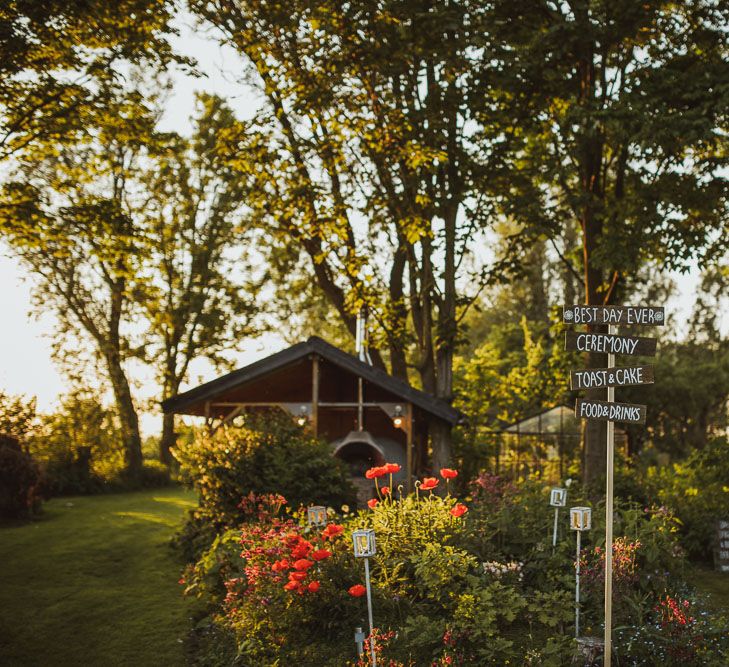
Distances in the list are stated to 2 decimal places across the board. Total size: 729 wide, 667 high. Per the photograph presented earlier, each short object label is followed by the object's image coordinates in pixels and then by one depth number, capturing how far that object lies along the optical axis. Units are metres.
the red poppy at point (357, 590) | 6.50
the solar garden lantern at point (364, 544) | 6.29
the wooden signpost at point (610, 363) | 6.26
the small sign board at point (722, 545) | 12.41
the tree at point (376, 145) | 14.64
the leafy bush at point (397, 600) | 6.63
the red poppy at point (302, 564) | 6.76
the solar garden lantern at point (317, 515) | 7.74
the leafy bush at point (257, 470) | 11.98
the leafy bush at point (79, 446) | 23.89
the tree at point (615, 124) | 12.96
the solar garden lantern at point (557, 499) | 8.23
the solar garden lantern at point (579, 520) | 7.10
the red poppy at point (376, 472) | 7.11
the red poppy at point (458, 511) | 7.58
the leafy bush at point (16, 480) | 17.17
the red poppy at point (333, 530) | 6.98
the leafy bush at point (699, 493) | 13.07
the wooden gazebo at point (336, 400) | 15.48
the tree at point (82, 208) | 14.22
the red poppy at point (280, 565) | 7.09
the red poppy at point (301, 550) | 7.01
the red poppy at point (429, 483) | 7.49
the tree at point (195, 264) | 28.64
